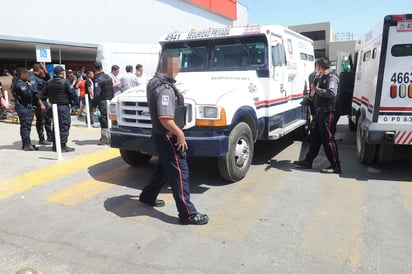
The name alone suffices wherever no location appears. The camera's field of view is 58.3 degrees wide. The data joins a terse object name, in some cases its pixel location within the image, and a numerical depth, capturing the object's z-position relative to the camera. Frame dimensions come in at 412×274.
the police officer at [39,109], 7.92
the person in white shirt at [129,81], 9.36
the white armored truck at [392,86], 5.59
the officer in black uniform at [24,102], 7.74
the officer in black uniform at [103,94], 8.13
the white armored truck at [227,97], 4.98
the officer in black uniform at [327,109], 6.07
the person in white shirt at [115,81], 9.51
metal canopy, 17.88
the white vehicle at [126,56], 13.30
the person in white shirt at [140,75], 9.80
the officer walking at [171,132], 3.78
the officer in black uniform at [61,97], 7.07
